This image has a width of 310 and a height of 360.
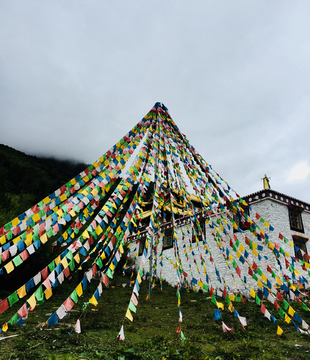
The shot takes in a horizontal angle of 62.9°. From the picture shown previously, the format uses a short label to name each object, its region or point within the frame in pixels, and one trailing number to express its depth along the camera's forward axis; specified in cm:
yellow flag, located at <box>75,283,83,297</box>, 463
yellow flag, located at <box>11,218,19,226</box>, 528
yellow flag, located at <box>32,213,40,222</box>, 536
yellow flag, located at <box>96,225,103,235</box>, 535
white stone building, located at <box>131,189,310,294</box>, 1310
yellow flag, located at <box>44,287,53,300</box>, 457
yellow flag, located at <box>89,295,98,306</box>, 437
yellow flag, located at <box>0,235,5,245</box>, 504
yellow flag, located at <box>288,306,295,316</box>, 542
